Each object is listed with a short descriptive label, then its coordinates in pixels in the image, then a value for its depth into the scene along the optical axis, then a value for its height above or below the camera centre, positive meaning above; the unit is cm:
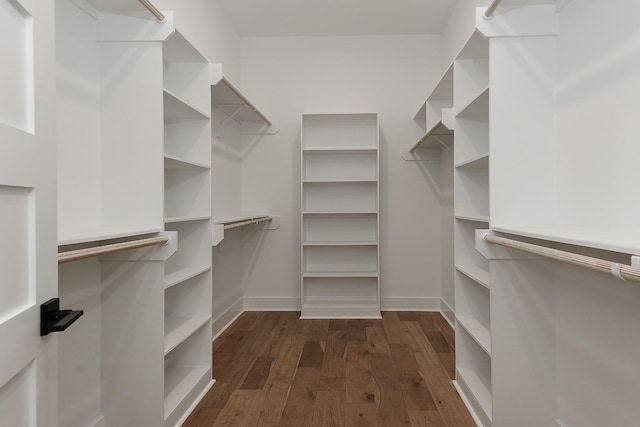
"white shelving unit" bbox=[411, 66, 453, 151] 299 +86
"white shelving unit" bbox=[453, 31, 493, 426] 225 +3
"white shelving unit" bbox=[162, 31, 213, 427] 223 +0
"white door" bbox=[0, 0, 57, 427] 72 +0
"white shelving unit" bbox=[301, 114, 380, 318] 403 +6
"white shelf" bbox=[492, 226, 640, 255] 92 -7
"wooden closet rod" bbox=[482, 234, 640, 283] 88 -13
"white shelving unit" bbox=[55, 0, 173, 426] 178 +7
